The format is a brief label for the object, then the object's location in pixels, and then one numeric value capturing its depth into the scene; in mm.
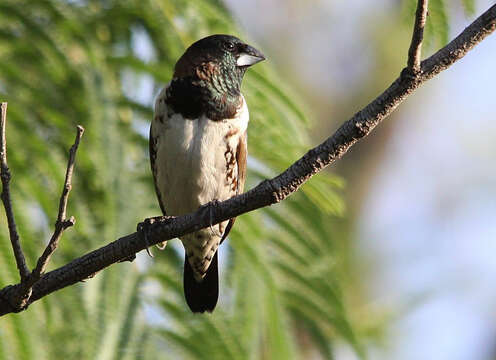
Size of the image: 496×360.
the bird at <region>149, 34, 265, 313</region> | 7789
